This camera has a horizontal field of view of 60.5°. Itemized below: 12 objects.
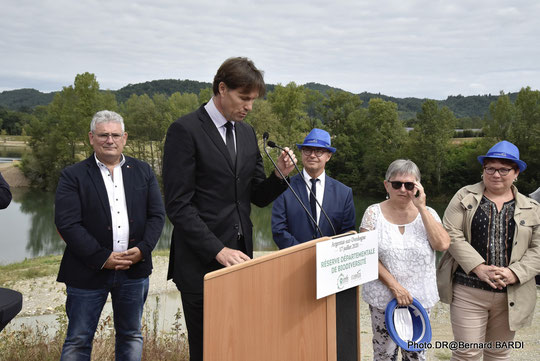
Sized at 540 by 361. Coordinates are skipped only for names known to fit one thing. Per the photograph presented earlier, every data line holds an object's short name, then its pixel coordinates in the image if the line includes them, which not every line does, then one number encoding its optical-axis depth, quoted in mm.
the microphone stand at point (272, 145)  2332
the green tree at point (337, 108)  51594
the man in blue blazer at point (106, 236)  2998
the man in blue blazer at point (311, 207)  3631
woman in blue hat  3230
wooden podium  1785
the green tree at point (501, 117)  40188
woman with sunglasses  3102
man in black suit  2275
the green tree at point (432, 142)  41469
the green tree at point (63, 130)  42438
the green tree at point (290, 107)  45281
